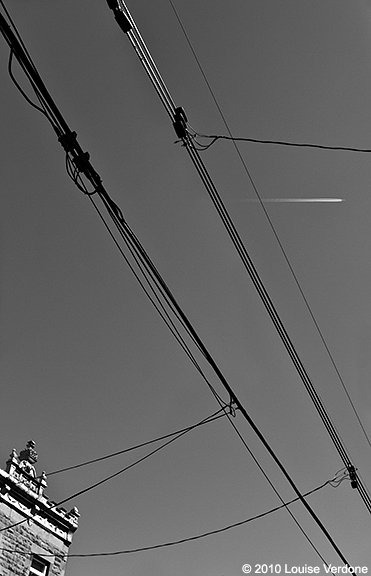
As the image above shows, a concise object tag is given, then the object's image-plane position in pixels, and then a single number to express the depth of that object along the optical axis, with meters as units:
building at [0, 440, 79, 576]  17.45
